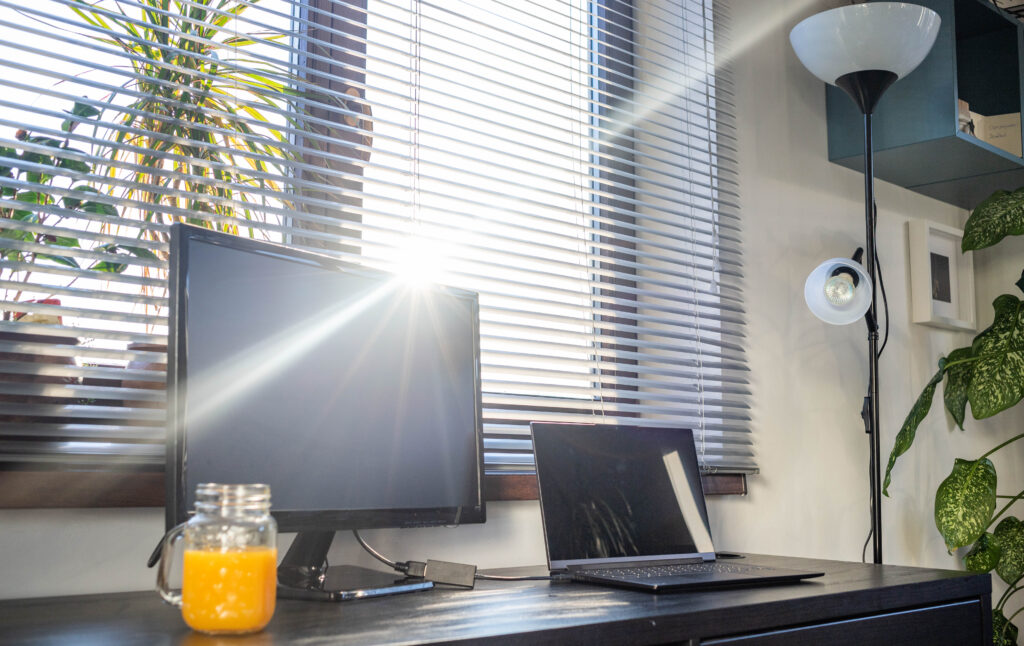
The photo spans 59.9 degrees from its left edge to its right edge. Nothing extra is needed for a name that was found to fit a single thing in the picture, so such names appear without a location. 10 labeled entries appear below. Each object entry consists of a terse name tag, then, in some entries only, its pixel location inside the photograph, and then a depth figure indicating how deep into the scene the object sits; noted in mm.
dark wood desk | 904
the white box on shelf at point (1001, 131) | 2701
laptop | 1471
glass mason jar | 874
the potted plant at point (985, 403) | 2236
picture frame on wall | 2738
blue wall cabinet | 2404
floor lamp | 2027
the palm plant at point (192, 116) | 1368
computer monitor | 1084
